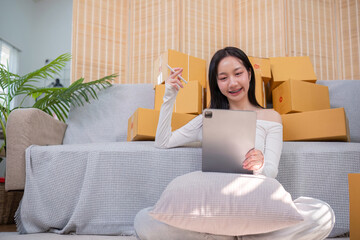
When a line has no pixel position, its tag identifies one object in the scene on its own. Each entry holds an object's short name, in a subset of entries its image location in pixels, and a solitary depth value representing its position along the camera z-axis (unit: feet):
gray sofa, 5.20
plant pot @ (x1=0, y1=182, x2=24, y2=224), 6.75
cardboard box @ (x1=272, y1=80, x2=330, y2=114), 6.77
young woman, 3.71
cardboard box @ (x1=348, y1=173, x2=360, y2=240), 3.88
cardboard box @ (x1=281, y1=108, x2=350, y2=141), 5.78
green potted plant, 7.51
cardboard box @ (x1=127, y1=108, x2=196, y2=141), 6.28
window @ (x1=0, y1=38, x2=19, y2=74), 15.75
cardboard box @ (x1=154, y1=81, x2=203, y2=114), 6.81
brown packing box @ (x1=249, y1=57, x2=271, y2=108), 7.20
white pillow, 3.44
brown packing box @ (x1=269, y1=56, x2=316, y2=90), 7.36
